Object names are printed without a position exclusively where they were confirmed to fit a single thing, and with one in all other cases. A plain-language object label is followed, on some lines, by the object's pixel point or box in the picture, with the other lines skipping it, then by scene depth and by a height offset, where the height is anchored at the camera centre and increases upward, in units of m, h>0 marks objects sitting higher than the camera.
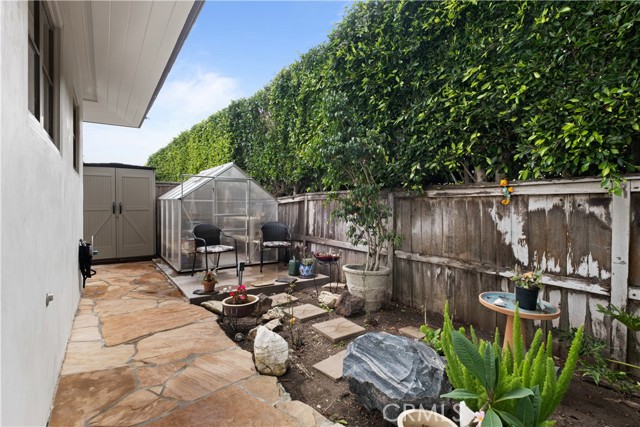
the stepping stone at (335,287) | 4.88 -1.24
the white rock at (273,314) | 3.65 -1.24
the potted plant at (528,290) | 2.33 -0.61
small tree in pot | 3.92 +0.44
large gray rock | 1.93 -1.10
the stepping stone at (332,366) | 2.53 -1.34
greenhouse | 5.66 +0.00
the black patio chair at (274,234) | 6.11 -0.46
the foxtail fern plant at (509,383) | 1.27 -0.80
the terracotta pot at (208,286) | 4.41 -1.06
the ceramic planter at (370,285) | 3.91 -0.96
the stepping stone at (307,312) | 3.77 -1.29
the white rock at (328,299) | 4.14 -1.21
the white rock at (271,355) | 2.49 -1.17
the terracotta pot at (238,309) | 3.28 -1.04
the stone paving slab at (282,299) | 4.27 -1.26
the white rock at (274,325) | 3.35 -1.25
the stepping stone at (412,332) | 3.21 -1.31
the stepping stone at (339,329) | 3.22 -1.31
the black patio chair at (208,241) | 5.28 -0.52
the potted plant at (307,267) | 5.42 -0.99
